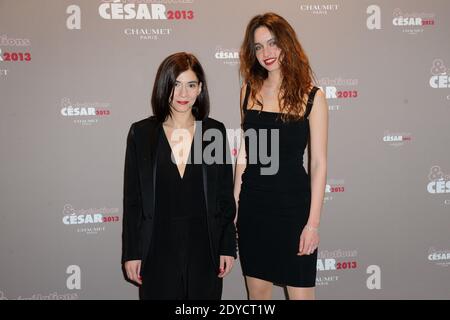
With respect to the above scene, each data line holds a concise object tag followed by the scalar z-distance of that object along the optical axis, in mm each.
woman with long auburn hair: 2221
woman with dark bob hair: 2008
